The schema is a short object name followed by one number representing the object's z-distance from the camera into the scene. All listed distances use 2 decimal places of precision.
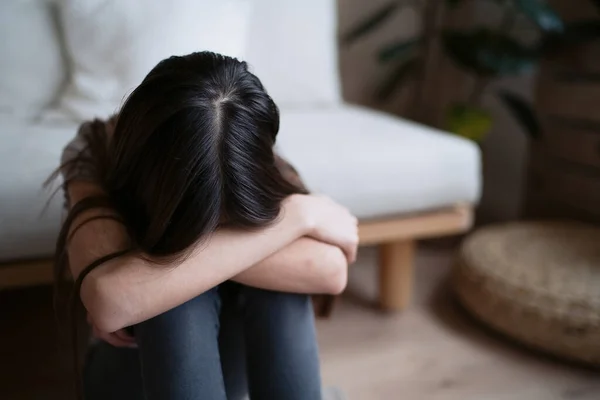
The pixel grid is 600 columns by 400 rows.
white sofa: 0.94
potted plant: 1.34
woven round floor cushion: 1.01
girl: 0.55
